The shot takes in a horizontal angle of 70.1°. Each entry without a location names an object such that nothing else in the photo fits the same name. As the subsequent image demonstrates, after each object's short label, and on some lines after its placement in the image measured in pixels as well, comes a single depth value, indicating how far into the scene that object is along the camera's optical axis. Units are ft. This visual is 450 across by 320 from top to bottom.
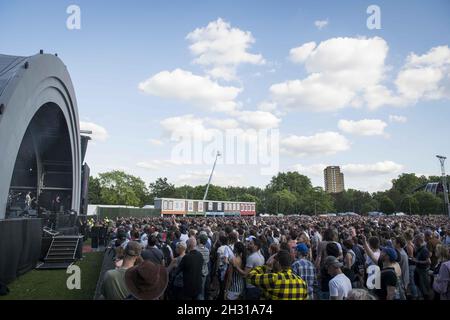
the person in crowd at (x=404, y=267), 21.02
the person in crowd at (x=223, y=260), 21.20
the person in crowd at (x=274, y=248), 21.22
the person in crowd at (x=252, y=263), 18.48
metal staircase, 44.39
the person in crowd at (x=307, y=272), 17.17
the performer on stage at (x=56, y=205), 75.25
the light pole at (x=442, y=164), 110.57
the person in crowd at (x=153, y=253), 20.92
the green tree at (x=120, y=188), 268.82
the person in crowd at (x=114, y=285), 12.75
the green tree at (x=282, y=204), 369.30
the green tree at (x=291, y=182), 472.03
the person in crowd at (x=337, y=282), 13.26
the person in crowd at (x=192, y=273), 18.39
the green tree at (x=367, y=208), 328.90
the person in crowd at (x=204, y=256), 21.89
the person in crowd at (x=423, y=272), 21.85
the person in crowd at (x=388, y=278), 15.21
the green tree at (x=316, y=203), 350.54
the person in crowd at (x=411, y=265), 21.68
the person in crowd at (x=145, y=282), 12.03
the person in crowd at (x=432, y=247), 23.21
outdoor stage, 38.95
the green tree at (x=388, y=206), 278.26
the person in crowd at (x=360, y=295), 10.64
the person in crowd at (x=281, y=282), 12.16
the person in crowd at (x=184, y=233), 29.44
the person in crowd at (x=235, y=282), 18.94
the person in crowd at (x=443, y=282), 17.16
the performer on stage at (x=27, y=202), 62.41
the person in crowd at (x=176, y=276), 18.89
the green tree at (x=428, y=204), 235.81
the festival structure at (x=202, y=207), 187.21
